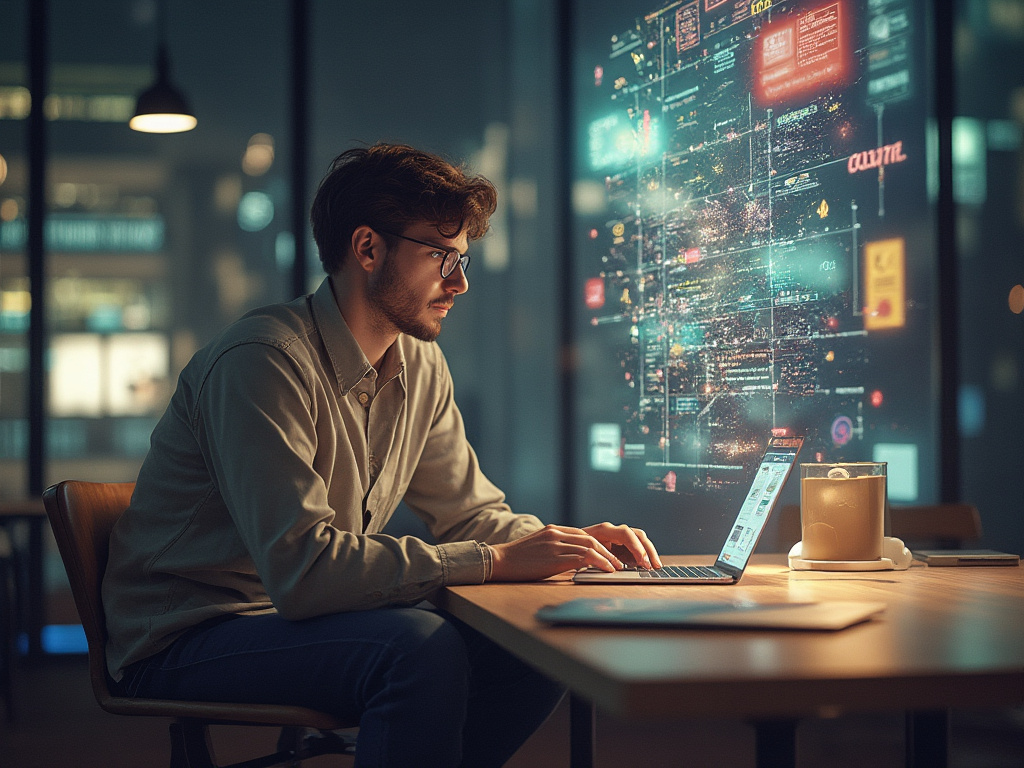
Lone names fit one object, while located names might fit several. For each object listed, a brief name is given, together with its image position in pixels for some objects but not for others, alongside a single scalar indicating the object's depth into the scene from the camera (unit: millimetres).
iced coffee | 1655
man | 1394
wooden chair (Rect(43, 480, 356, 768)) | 1467
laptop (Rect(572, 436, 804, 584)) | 1465
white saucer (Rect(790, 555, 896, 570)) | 1629
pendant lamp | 4223
